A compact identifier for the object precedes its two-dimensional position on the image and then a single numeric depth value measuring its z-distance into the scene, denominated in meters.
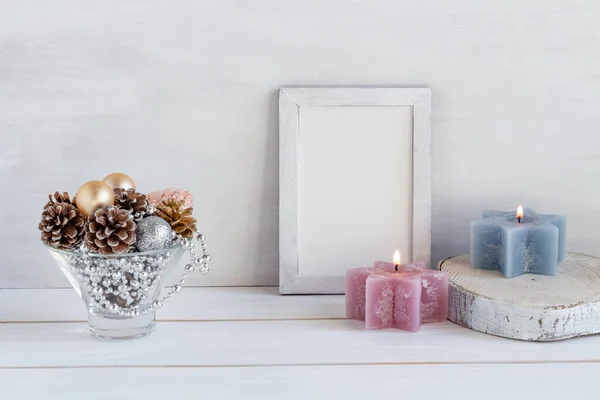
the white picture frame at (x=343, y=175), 0.98
